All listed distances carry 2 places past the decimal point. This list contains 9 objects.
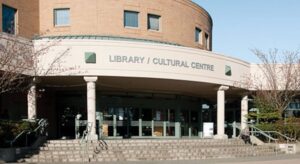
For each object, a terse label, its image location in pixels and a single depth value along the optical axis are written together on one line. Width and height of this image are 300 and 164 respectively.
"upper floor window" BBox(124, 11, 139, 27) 25.36
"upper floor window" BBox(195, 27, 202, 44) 28.64
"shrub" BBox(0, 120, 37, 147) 16.56
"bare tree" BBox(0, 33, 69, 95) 15.28
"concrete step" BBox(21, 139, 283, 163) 16.76
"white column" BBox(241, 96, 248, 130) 26.49
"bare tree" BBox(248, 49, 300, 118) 26.05
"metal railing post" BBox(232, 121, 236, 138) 30.22
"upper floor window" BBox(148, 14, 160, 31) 26.07
